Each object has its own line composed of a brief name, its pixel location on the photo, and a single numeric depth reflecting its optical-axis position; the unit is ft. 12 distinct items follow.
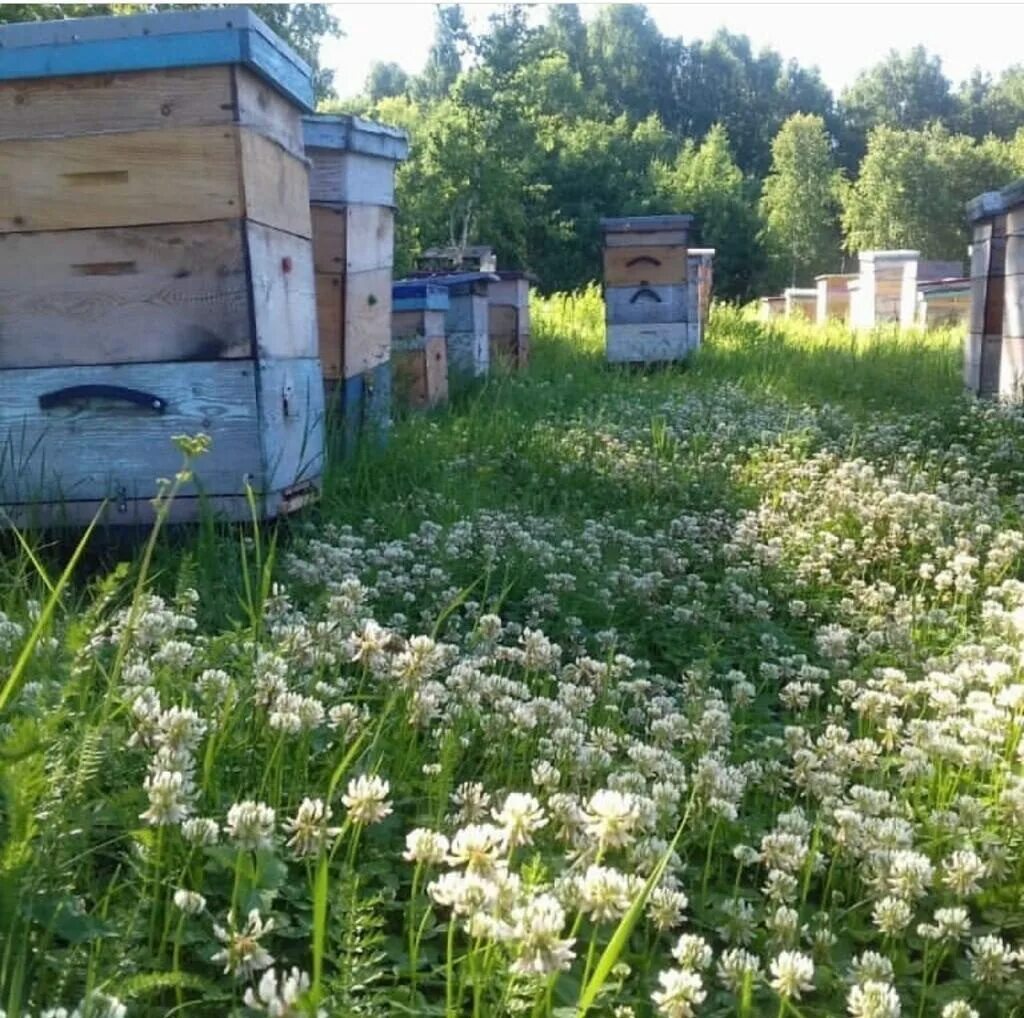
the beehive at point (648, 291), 32.83
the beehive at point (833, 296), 76.28
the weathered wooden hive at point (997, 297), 20.56
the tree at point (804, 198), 165.27
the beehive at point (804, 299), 83.80
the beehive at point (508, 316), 31.68
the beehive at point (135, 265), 10.26
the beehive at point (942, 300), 55.42
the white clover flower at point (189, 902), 3.92
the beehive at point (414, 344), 20.49
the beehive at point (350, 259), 15.46
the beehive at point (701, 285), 35.46
